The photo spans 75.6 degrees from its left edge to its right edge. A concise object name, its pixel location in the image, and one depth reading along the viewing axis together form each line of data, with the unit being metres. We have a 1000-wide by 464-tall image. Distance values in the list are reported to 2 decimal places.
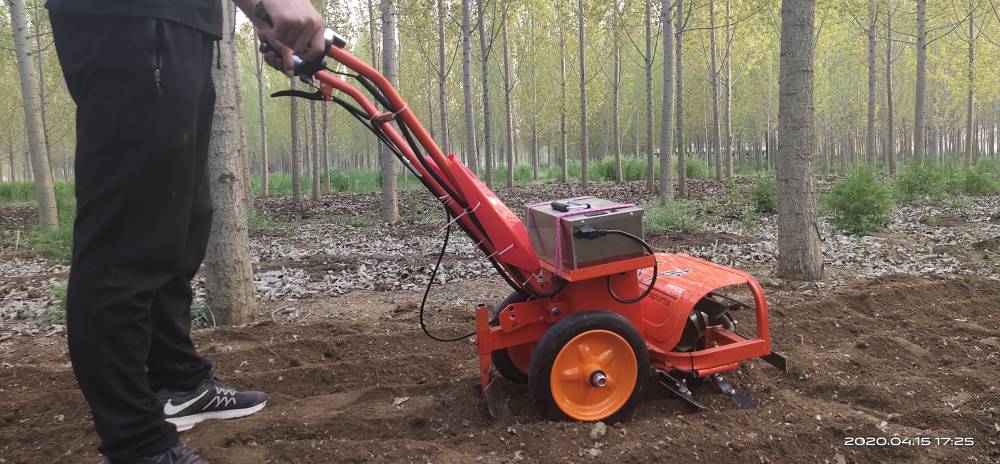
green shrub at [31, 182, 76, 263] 8.07
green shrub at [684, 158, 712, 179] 22.67
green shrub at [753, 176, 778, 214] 10.20
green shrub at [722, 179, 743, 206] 11.36
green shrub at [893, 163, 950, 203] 11.79
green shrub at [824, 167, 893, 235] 8.08
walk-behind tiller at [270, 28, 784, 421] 2.58
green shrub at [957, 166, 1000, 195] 12.73
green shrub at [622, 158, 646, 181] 22.05
